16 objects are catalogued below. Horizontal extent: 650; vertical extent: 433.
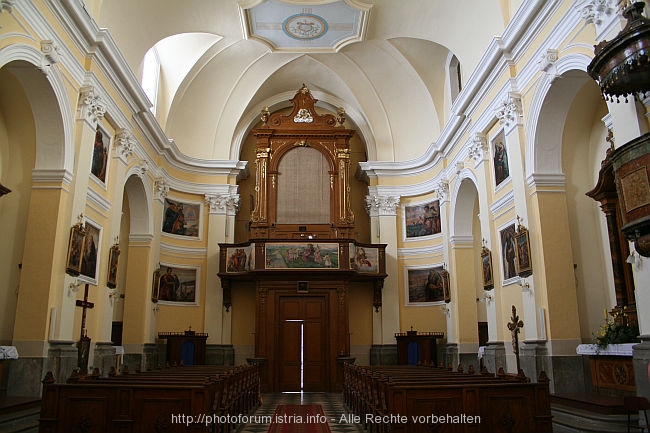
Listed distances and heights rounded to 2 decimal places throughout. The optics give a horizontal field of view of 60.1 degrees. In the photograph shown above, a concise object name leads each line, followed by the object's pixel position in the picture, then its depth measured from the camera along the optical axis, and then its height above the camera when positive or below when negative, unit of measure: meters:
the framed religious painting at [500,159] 12.16 +4.01
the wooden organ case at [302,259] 17.08 +2.59
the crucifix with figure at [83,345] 10.22 +0.00
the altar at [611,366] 8.29 -0.33
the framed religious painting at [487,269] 12.88 +1.73
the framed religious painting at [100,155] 11.98 +4.06
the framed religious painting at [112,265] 12.62 +1.76
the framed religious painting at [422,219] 18.38 +4.08
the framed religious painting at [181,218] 17.94 +4.03
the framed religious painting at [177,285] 17.36 +1.85
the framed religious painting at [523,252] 10.70 +1.75
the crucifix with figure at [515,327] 10.34 +0.32
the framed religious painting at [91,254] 11.34 +1.85
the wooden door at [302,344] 17.03 +0.02
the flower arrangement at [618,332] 8.54 +0.19
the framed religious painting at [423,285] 17.95 +1.88
